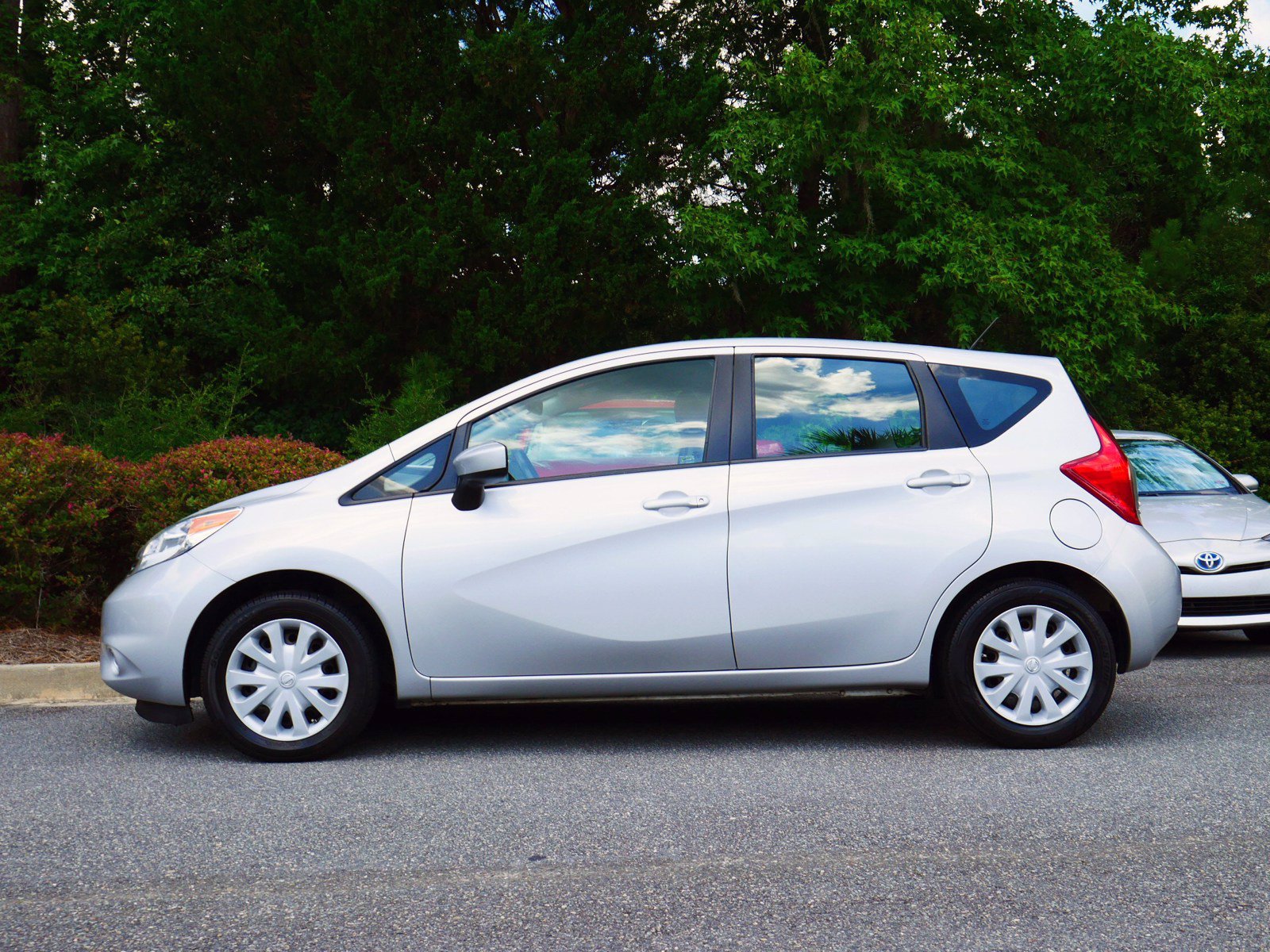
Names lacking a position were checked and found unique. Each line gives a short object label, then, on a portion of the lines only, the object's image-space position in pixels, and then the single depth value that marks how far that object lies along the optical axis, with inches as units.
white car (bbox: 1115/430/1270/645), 309.7
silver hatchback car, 203.8
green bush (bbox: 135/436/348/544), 320.5
